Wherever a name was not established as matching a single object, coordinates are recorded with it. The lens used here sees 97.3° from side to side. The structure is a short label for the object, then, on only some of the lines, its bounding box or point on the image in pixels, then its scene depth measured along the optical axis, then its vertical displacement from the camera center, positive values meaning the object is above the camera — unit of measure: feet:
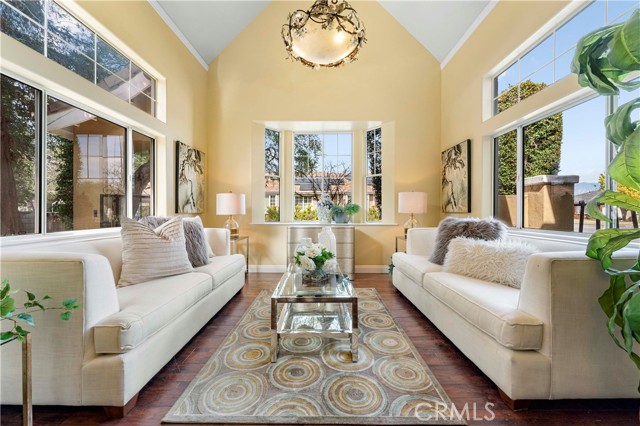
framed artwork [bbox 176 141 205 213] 12.06 +1.51
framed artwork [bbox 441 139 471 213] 12.07 +1.51
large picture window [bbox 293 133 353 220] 16.12 +2.45
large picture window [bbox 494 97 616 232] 7.26 +1.26
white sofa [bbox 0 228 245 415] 4.35 -2.05
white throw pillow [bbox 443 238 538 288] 6.78 -1.23
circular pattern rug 4.52 -3.25
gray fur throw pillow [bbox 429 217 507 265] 8.32 -0.61
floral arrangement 7.19 -1.17
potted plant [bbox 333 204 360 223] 14.56 -0.03
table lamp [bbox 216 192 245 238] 13.15 +0.36
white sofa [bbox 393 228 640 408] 4.47 -2.10
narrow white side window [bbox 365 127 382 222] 15.62 +1.98
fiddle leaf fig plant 3.47 +0.79
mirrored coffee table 6.02 -2.62
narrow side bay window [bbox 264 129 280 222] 15.73 +2.05
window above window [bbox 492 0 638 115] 6.83 +4.69
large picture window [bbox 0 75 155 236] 6.16 +1.22
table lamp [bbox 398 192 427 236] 12.84 +0.42
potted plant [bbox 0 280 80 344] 3.17 -1.29
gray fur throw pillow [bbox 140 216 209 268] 8.58 -0.89
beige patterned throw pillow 6.77 -1.06
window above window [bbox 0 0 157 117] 6.21 +4.41
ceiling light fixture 7.20 +4.64
